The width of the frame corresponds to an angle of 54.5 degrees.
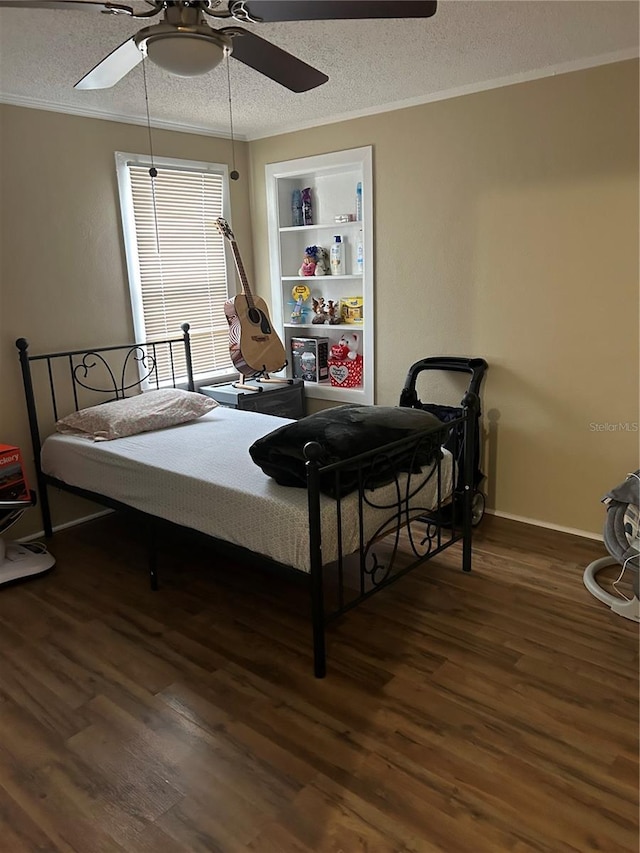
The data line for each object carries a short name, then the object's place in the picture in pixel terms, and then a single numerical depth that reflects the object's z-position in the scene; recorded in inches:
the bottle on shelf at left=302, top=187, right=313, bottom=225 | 173.5
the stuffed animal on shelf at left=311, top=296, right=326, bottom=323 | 175.9
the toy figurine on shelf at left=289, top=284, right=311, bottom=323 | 179.8
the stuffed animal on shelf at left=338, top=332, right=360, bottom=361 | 175.3
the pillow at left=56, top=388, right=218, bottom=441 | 131.5
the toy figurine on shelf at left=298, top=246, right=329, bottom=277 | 173.5
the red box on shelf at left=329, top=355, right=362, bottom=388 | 173.5
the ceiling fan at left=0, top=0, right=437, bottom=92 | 63.4
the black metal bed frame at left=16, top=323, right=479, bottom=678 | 89.4
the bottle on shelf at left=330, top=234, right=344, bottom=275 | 169.8
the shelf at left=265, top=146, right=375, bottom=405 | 157.9
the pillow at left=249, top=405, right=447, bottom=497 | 92.3
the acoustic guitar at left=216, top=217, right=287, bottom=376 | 159.0
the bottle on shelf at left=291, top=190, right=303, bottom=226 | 175.3
